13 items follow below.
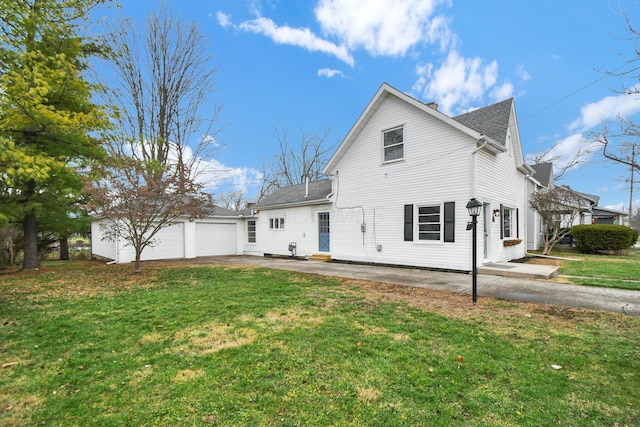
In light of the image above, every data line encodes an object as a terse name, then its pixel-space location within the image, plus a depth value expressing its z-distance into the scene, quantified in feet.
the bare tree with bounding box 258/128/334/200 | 93.61
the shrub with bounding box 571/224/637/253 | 49.13
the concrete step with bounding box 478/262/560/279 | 28.17
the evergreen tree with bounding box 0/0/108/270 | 21.63
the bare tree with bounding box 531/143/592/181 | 74.73
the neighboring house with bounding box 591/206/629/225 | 78.79
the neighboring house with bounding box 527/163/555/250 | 55.58
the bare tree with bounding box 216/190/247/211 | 118.52
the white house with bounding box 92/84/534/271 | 32.42
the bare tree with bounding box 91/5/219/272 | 55.47
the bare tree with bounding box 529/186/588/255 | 46.78
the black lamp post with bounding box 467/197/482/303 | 19.58
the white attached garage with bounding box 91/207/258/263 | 50.57
